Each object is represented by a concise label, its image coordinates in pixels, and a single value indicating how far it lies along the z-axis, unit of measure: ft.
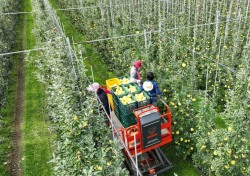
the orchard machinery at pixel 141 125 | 15.98
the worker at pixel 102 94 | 19.07
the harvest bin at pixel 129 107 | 17.54
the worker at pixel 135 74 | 21.36
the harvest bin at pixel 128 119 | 17.86
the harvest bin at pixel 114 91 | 19.17
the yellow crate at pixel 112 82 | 21.91
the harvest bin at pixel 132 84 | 19.60
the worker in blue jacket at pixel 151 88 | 18.38
